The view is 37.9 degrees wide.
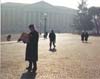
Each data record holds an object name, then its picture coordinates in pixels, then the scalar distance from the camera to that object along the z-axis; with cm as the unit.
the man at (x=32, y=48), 559
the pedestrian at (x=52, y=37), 1264
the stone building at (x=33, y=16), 5442
